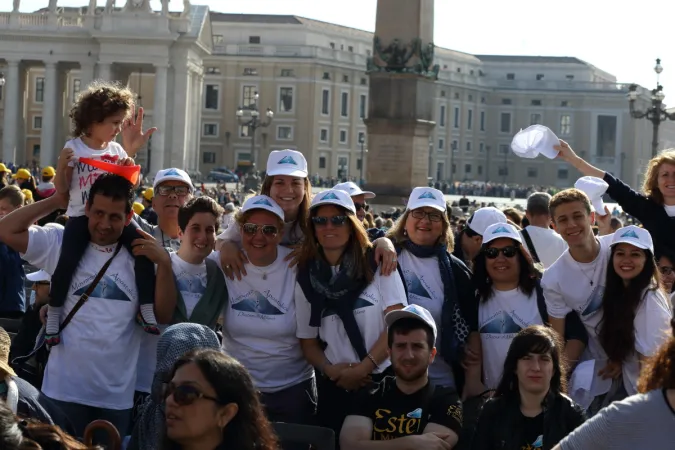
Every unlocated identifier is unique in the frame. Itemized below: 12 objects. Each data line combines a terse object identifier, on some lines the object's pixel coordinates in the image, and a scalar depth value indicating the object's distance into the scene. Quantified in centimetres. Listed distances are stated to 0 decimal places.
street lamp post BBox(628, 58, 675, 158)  3045
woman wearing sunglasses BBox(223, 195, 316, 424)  641
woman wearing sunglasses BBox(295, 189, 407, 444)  634
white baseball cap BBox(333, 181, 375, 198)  851
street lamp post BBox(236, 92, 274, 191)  5125
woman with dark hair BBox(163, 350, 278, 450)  416
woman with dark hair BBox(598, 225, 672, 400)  632
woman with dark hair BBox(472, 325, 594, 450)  532
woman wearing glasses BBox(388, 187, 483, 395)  662
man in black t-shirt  563
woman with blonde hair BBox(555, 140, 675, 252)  727
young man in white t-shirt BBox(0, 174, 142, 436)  602
